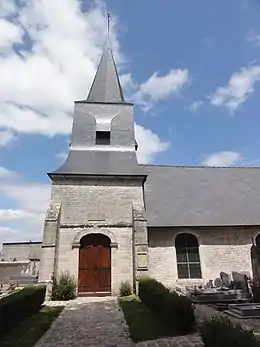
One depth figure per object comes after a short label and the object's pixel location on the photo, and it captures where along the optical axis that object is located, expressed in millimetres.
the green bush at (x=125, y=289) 12961
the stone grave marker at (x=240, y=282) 10804
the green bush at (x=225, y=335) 2965
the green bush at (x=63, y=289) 12477
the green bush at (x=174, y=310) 6254
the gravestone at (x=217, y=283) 13018
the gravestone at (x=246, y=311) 7594
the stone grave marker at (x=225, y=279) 12397
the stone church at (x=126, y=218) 13555
